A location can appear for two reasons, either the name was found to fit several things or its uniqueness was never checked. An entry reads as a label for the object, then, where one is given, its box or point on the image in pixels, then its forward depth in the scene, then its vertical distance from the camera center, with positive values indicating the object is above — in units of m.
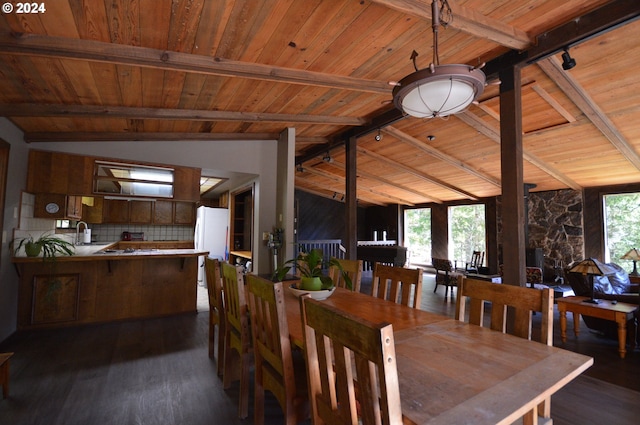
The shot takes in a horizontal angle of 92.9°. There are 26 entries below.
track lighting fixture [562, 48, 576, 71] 2.48 +1.43
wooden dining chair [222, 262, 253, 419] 2.04 -0.73
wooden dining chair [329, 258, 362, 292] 2.80 -0.40
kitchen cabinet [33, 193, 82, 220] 3.84 +0.26
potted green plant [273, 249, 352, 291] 2.21 -0.34
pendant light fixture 1.49 +0.75
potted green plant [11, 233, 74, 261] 3.39 -0.23
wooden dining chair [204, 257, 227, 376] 2.61 -0.69
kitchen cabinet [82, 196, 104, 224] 5.14 +0.28
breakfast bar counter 3.57 -0.76
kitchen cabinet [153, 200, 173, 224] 5.69 +0.29
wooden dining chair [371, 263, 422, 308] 2.15 -0.38
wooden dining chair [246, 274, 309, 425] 1.48 -0.68
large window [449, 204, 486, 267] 8.67 +0.04
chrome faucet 4.98 -0.09
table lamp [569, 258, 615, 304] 3.41 -0.40
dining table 0.90 -0.52
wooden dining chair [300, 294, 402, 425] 0.80 -0.43
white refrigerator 6.60 -0.10
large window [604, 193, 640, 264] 5.92 +0.20
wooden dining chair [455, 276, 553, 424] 1.47 -0.39
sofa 3.65 -0.74
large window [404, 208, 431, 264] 10.24 -0.08
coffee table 3.16 -0.86
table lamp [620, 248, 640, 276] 4.71 -0.32
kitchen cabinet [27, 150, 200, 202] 3.70 +0.69
